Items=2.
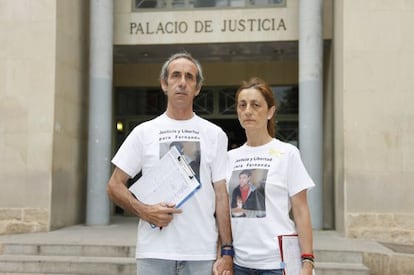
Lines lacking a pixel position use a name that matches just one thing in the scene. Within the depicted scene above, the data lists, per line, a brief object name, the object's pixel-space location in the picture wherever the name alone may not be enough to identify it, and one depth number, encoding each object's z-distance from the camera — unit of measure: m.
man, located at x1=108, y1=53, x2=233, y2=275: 2.59
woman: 2.59
